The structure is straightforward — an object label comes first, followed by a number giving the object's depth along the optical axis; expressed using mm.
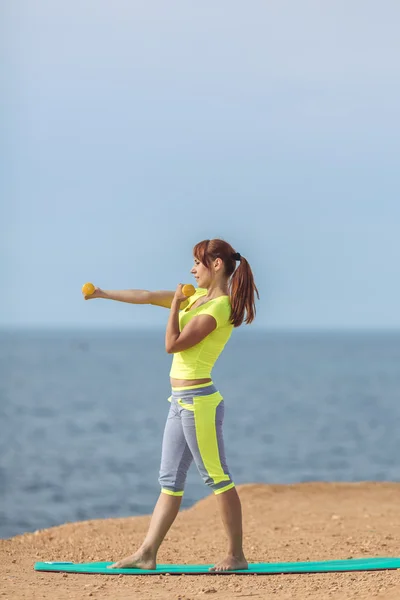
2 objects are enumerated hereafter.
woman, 13930
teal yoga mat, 14516
